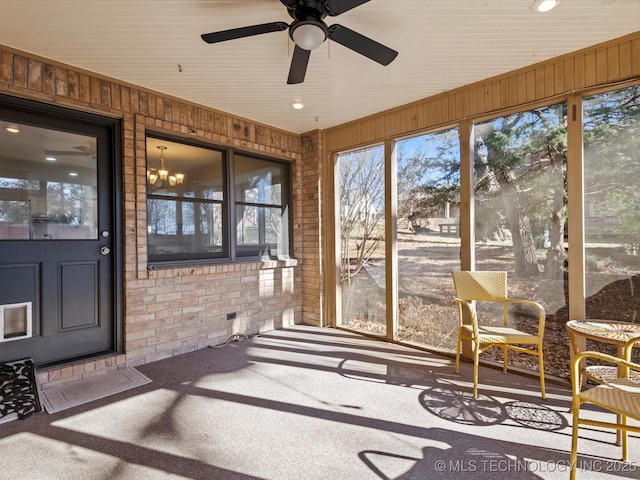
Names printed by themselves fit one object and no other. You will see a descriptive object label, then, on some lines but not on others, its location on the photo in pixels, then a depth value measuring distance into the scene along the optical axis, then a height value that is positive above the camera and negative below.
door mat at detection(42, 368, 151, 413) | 2.39 -1.13
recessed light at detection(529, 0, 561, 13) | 2.04 +1.46
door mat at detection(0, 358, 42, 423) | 2.20 -1.02
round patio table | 1.92 -0.60
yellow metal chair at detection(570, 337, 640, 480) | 1.44 -0.74
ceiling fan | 1.77 +1.20
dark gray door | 2.54 +0.03
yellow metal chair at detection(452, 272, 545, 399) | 2.62 -0.51
